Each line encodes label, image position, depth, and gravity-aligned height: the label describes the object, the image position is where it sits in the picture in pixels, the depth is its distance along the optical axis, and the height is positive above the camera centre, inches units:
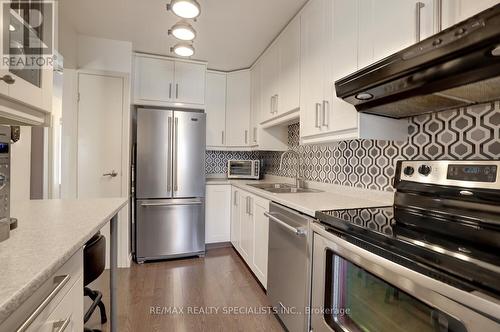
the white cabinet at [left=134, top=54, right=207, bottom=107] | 111.0 +39.2
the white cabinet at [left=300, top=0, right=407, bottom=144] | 53.8 +24.1
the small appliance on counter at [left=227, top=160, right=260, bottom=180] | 131.7 -2.8
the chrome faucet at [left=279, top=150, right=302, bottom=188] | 97.2 -3.0
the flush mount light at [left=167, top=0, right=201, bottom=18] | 59.5 +39.6
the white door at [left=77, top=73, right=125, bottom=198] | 99.8 +11.4
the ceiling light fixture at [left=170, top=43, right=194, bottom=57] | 83.9 +40.4
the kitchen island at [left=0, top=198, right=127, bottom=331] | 18.2 -9.3
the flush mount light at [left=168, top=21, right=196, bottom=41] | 71.0 +39.9
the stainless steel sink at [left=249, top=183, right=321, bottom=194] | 87.0 -9.3
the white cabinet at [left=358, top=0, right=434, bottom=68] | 39.6 +25.8
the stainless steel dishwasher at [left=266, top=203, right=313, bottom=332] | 52.5 -25.1
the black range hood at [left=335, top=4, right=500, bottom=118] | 27.5 +13.8
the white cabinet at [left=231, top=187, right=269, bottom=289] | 79.4 -25.5
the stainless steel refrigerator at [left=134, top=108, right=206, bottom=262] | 103.8 -9.3
